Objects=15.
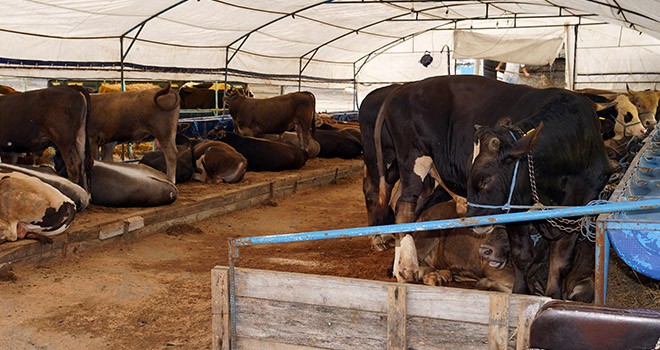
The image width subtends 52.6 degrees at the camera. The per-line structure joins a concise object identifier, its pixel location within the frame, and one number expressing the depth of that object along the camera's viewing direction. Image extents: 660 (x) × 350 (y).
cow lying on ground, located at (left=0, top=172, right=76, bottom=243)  6.67
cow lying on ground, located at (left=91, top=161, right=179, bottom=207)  8.59
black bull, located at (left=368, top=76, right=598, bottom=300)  5.57
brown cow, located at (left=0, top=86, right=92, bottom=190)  8.34
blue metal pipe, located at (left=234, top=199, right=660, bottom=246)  2.96
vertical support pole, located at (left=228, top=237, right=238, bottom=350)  3.59
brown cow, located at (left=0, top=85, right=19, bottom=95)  12.51
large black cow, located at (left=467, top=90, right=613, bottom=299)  4.48
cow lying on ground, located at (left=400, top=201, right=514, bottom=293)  5.55
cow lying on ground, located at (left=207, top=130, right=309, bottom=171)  12.62
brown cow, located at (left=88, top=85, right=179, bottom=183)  10.14
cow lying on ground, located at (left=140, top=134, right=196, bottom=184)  10.84
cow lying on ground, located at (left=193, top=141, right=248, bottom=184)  10.97
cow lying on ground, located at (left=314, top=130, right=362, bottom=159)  15.73
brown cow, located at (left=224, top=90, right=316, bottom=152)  14.69
